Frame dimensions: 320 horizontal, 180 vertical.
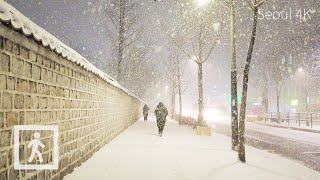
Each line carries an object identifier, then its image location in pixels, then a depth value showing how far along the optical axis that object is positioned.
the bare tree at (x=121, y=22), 31.67
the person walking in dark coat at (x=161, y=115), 17.86
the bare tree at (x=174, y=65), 35.17
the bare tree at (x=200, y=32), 21.62
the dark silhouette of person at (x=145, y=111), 35.69
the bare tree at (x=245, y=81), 10.26
